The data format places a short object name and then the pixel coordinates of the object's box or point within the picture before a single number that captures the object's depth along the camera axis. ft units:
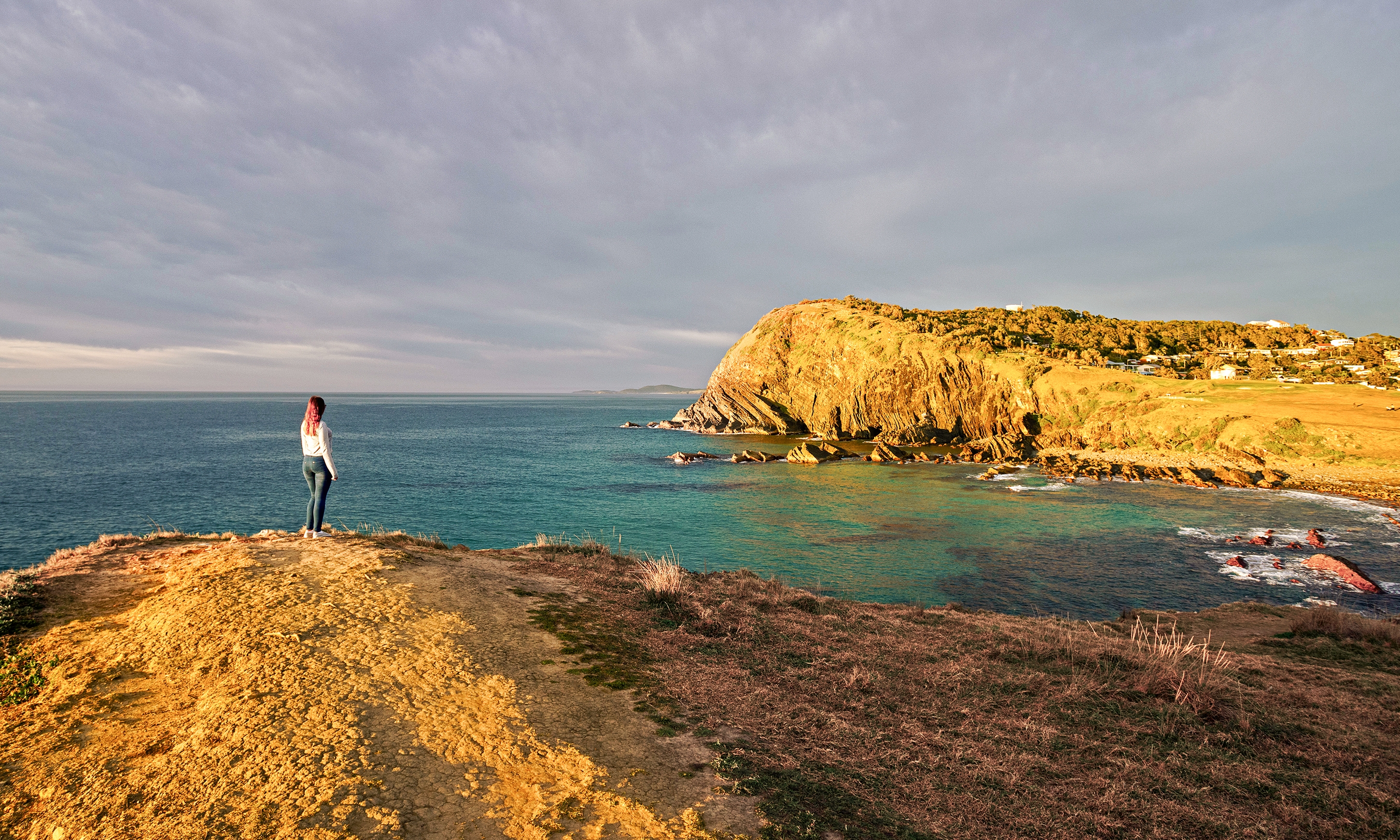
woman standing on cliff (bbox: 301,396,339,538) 37.73
